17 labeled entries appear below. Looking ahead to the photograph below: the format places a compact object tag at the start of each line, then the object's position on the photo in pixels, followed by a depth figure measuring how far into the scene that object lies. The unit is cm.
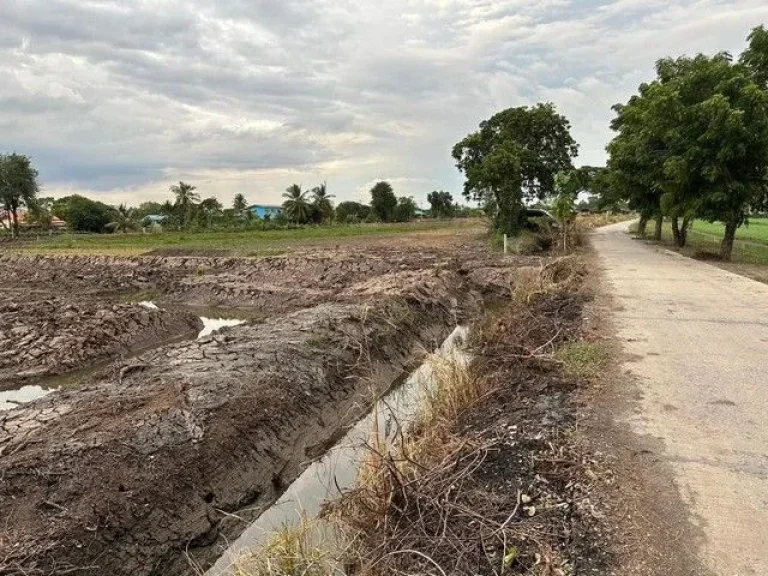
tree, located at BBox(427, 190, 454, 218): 7606
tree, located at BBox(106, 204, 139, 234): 5912
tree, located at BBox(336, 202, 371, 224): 6981
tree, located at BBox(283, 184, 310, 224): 6475
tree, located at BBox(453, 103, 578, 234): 3219
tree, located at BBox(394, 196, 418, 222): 6906
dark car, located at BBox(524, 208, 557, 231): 3030
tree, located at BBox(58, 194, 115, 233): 6062
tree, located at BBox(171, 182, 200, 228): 6050
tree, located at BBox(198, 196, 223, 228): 5971
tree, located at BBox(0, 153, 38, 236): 5419
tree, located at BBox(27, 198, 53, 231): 5822
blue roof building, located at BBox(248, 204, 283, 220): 9300
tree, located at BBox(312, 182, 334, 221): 6662
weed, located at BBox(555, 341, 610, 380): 736
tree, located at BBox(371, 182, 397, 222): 6838
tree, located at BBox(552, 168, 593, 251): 2427
